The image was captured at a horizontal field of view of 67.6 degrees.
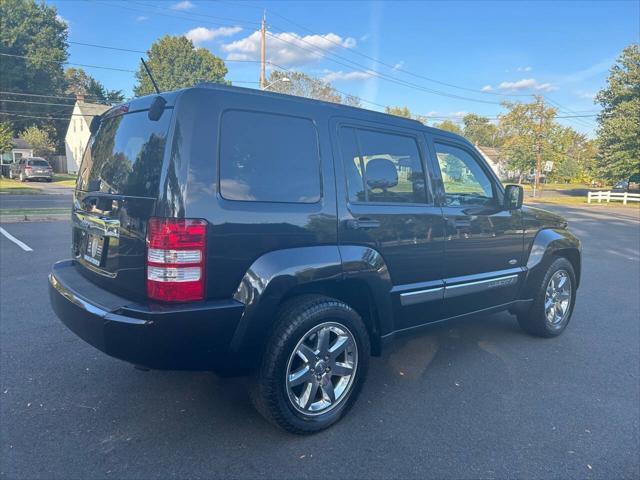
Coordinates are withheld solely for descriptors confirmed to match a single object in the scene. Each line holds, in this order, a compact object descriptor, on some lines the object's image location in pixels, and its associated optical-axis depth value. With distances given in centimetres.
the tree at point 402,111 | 7348
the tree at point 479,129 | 11350
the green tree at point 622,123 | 3136
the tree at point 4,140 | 2760
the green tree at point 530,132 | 4556
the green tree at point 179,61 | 6330
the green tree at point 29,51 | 4778
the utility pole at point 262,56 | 2582
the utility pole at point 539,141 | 4534
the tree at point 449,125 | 8548
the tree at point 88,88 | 5728
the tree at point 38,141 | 4516
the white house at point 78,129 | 4784
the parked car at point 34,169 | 3306
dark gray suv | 253
